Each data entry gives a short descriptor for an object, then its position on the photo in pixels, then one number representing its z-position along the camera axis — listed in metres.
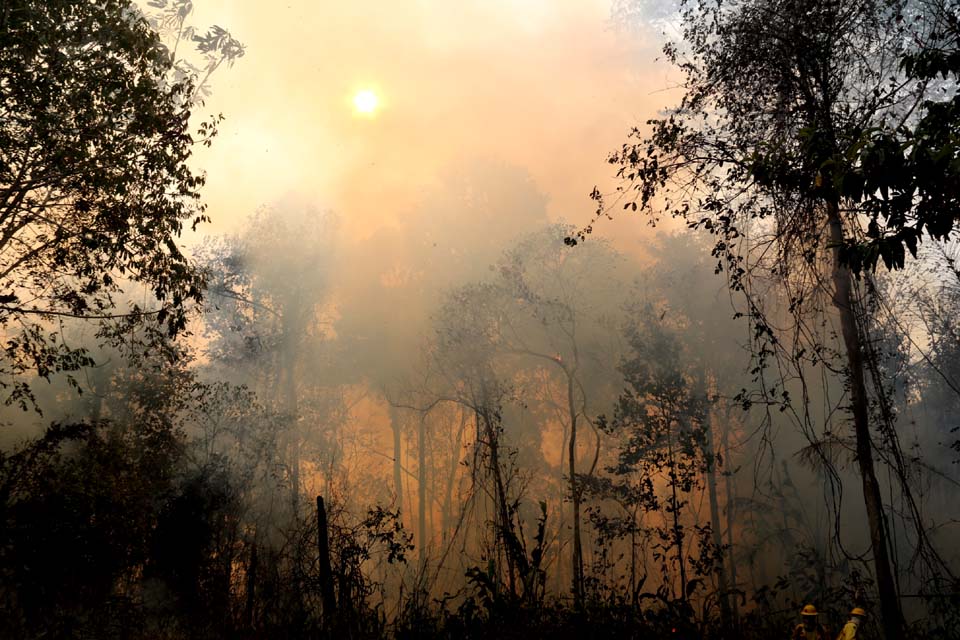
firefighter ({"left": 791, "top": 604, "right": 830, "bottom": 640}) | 5.67
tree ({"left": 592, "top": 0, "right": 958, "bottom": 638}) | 6.49
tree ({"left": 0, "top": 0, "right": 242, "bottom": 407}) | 6.43
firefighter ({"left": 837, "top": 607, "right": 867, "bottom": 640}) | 5.29
